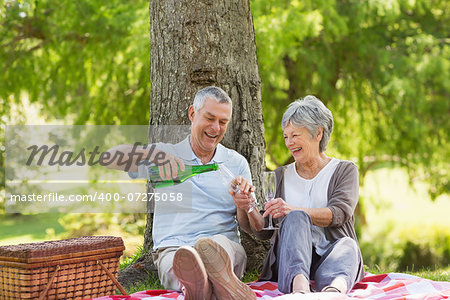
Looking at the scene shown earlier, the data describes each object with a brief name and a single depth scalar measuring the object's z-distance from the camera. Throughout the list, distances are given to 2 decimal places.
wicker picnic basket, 5.92
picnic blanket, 6.25
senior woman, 6.08
